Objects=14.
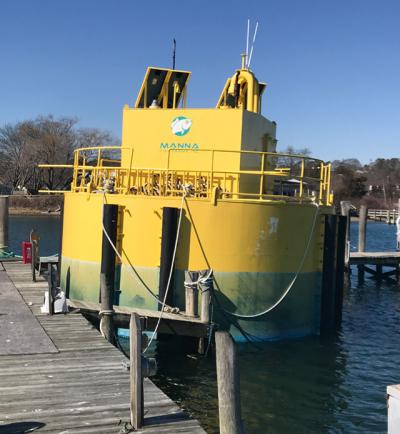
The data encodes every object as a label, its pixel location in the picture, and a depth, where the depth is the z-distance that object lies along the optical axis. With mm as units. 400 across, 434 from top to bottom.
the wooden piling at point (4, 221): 21422
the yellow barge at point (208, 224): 12258
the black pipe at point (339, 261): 14867
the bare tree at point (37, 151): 82000
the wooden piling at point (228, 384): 4949
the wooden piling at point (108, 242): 12484
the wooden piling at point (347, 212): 25156
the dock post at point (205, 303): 11203
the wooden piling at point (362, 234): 26728
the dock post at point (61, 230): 15031
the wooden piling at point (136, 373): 6023
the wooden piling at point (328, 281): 13852
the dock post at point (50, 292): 10947
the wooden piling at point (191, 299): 11695
